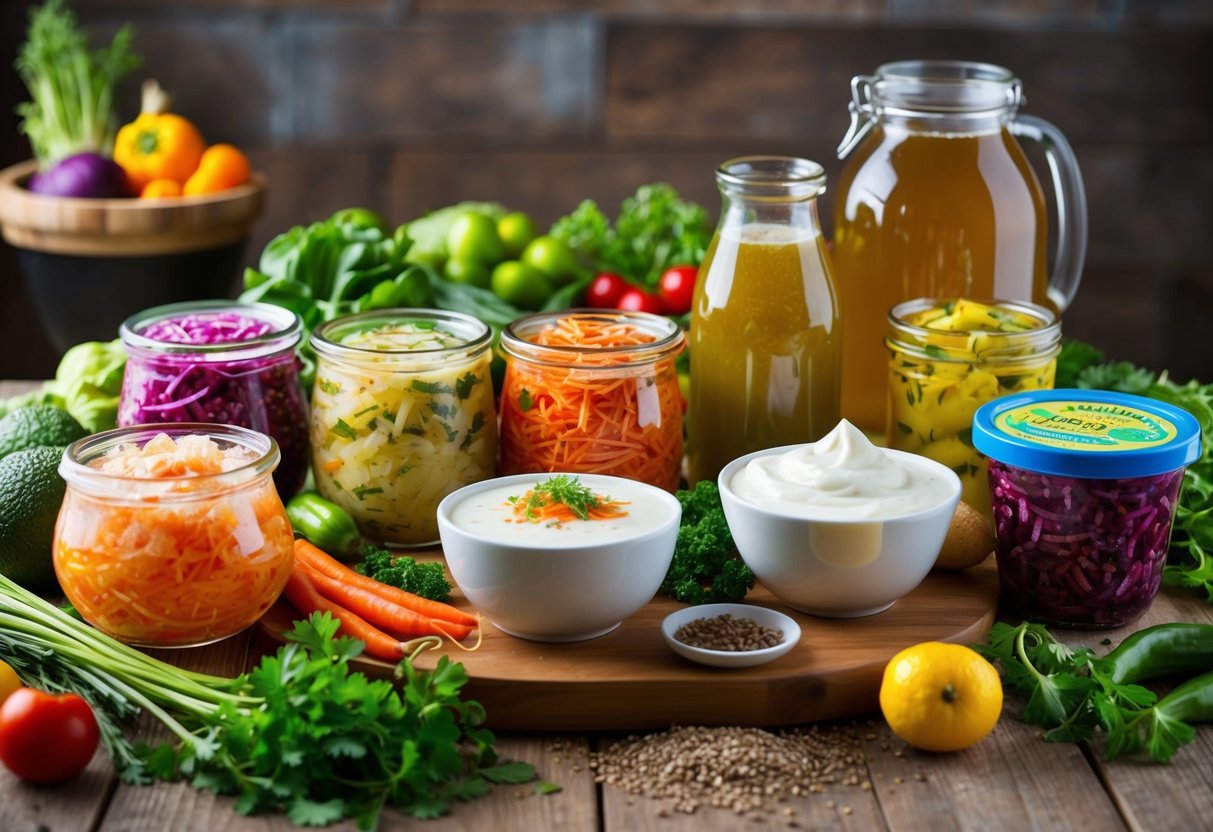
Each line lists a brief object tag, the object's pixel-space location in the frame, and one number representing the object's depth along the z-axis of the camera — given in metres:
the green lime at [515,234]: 2.79
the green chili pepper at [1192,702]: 1.53
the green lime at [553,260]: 2.70
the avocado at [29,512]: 1.86
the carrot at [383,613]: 1.68
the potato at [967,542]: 1.83
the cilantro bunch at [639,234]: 2.80
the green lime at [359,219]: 2.50
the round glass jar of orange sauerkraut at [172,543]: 1.60
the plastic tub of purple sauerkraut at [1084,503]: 1.68
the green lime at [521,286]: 2.64
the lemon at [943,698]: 1.47
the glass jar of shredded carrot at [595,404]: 1.92
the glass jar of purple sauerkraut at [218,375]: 1.96
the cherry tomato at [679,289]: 2.61
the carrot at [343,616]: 1.64
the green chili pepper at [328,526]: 1.91
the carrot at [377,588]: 1.70
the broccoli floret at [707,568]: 1.77
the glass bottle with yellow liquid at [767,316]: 1.99
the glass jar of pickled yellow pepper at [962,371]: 1.95
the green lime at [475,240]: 2.72
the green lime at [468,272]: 2.68
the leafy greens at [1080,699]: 1.50
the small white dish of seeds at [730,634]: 1.59
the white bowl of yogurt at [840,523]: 1.63
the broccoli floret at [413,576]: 1.77
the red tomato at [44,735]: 1.41
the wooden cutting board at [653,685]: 1.57
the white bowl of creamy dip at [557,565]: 1.58
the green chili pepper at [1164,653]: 1.61
